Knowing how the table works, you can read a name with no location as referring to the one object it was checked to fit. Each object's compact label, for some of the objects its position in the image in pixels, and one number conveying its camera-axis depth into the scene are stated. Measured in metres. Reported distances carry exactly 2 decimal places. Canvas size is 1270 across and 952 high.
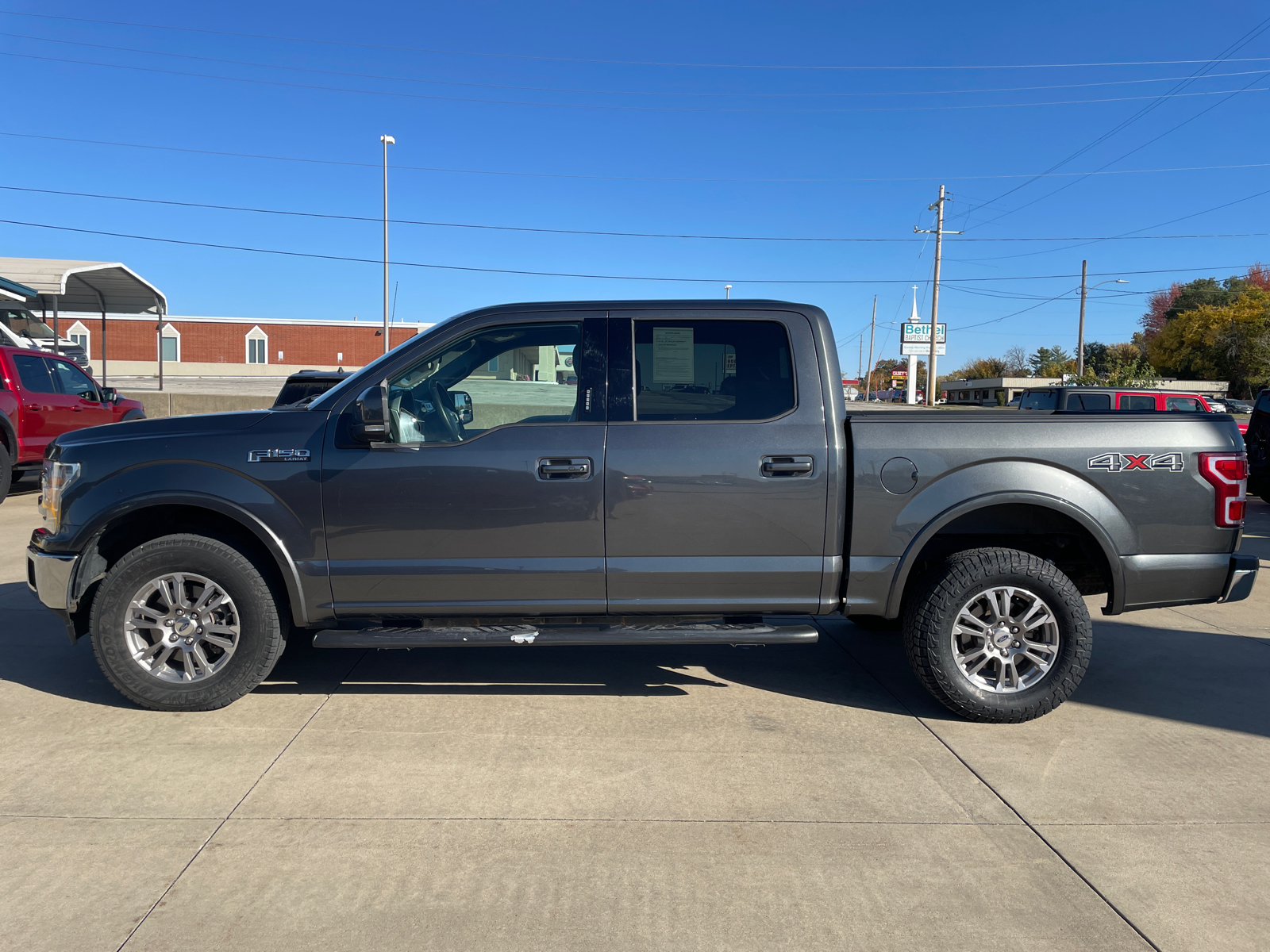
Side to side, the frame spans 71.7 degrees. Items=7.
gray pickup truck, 4.24
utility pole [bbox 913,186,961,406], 45.75
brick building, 62.59
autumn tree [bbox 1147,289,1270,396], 54.88
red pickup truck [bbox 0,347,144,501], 10.89
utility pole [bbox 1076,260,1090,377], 52.09
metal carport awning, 19.06
